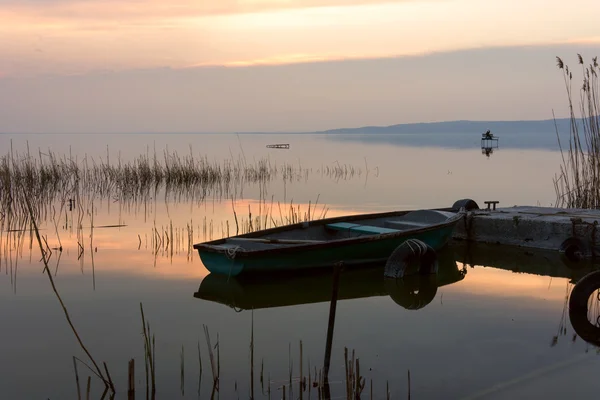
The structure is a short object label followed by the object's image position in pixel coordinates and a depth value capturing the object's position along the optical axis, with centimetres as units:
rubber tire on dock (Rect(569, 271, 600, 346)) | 605
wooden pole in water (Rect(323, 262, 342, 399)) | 466
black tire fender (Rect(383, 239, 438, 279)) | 831
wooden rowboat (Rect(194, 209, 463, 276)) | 793
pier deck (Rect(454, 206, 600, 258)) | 961
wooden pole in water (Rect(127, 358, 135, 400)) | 436
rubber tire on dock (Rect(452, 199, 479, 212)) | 1189
